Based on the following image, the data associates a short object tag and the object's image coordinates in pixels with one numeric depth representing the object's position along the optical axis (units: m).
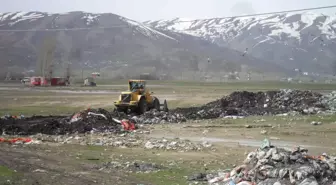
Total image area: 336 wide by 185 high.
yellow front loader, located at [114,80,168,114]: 37.34
